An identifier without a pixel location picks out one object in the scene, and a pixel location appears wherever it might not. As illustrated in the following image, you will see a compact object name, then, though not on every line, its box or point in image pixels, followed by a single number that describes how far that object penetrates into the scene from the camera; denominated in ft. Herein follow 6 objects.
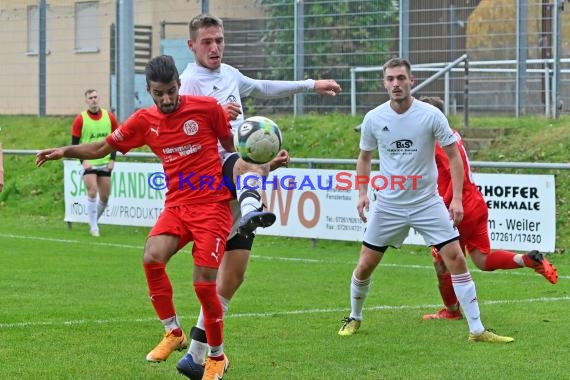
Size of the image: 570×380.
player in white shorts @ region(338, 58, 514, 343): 61.41
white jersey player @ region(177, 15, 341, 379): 50.96
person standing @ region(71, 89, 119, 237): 122.01
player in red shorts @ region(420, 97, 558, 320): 66.69
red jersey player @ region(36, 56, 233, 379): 49.88
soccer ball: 51.26
